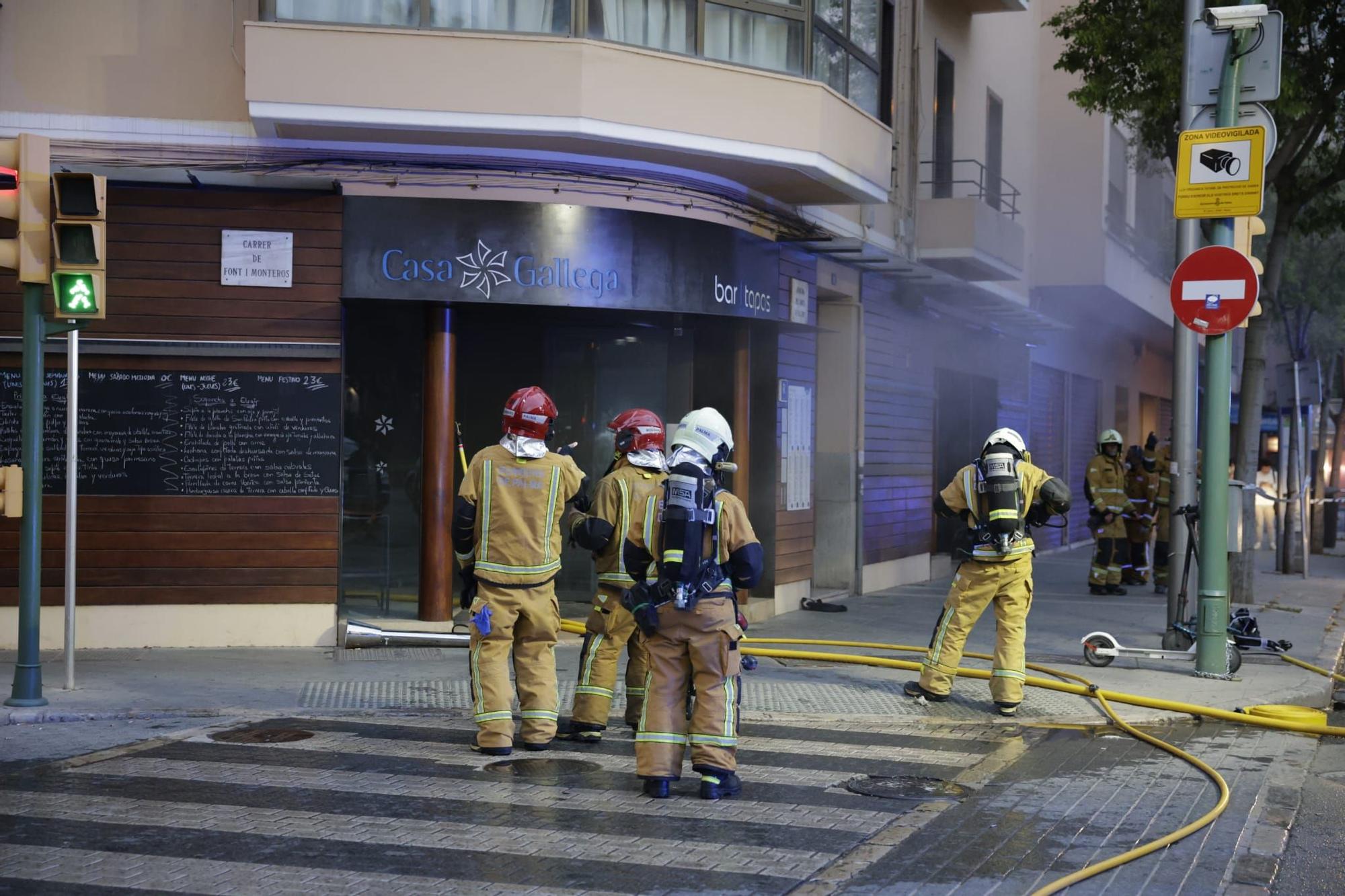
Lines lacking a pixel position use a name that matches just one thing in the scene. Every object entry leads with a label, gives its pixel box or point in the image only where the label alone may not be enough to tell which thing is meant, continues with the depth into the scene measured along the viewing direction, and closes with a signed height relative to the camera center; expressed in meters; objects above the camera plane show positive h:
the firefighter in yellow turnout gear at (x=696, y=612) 6.99 -0.78
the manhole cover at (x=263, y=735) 8.31 -1.64
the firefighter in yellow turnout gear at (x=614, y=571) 8.18 -0.71
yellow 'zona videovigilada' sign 10.52 +1.95
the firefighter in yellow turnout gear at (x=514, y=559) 8.02 -0.62
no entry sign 10.53 +1.13
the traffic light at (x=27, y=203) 8.98 +1.36
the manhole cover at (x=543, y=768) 7.57 -1.63
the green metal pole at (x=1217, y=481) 10.70 -0.20
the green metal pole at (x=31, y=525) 9.08 -0.55
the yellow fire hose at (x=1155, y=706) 6.18 -1.59
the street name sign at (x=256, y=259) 11.86 +1.39
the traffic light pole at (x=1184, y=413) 11.84 +0.31
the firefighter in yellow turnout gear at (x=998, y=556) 9.45 -0.67
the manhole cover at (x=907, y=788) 7.18 -1.63
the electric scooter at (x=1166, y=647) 11.02 -1.45
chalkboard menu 11.73 +0.03
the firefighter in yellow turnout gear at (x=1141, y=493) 18.47 -0.50
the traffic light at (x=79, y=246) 9.12 +1.13
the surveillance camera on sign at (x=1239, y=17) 10.44 +2.98
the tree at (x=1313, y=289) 29.37 +3.31
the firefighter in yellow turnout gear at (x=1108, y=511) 17.73 -0.70
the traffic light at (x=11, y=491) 8.96 -0.34
